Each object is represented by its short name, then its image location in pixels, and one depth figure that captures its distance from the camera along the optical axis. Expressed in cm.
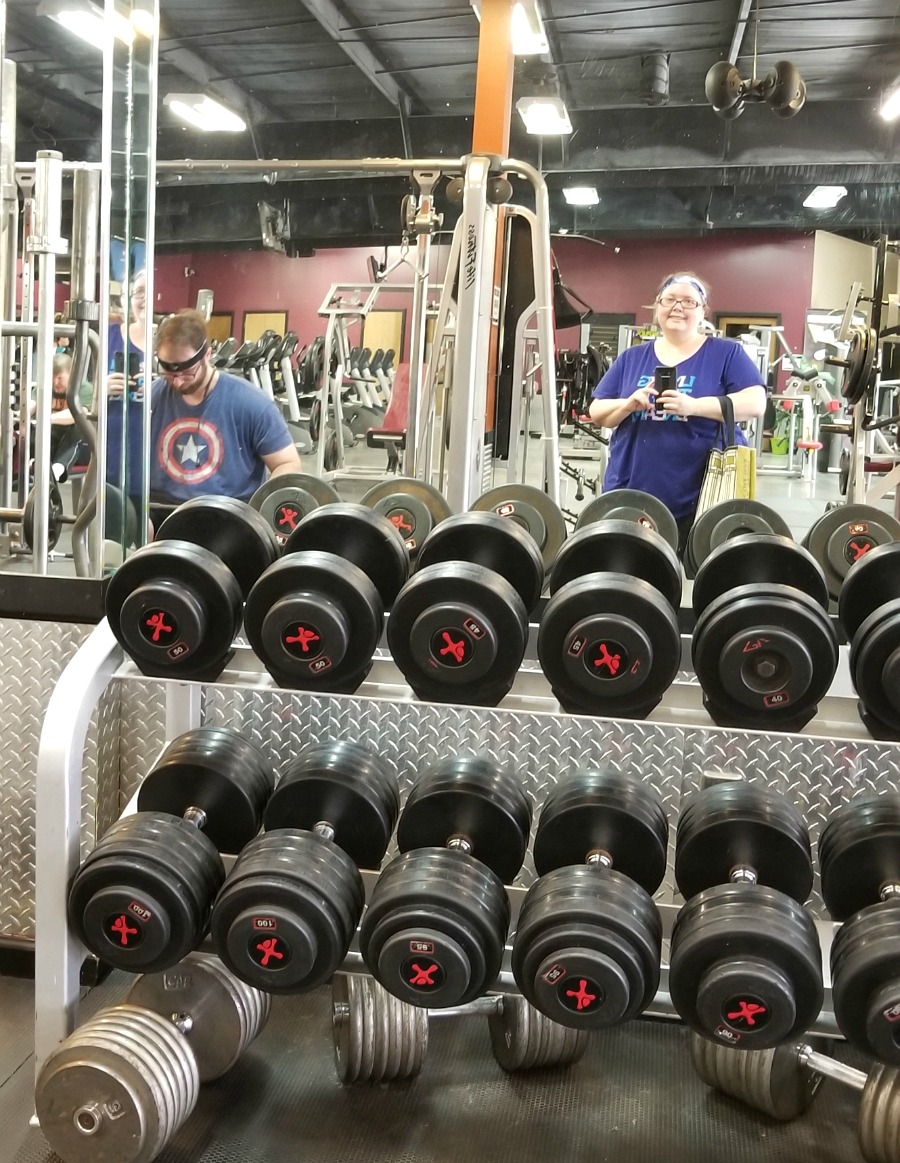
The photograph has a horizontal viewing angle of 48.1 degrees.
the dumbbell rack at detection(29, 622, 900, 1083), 155
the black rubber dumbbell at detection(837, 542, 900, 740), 133
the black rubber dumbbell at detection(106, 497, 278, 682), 149
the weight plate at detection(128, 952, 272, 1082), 167
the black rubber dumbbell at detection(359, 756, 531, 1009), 143
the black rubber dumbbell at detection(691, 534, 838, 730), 134
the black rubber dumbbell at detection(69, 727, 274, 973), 150
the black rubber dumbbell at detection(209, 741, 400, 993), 147
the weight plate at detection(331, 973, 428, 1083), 171
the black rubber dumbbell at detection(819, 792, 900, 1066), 134
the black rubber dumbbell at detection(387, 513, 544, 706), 141
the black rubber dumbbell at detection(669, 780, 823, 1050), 136
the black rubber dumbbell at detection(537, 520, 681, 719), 138
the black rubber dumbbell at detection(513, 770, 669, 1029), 140
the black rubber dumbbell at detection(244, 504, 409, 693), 144
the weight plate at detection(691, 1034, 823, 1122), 167
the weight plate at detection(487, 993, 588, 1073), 177
